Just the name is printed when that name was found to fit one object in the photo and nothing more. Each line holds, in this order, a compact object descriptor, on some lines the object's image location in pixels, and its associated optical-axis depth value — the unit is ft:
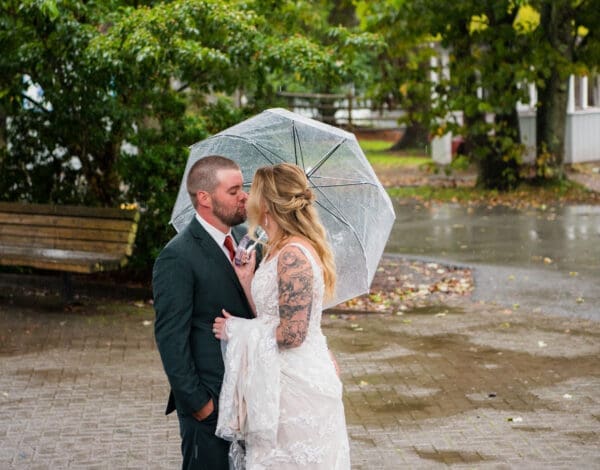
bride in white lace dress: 13.62
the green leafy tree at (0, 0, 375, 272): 36.09
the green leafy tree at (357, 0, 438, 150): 73.67
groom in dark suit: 13.88
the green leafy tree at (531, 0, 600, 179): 70.85
